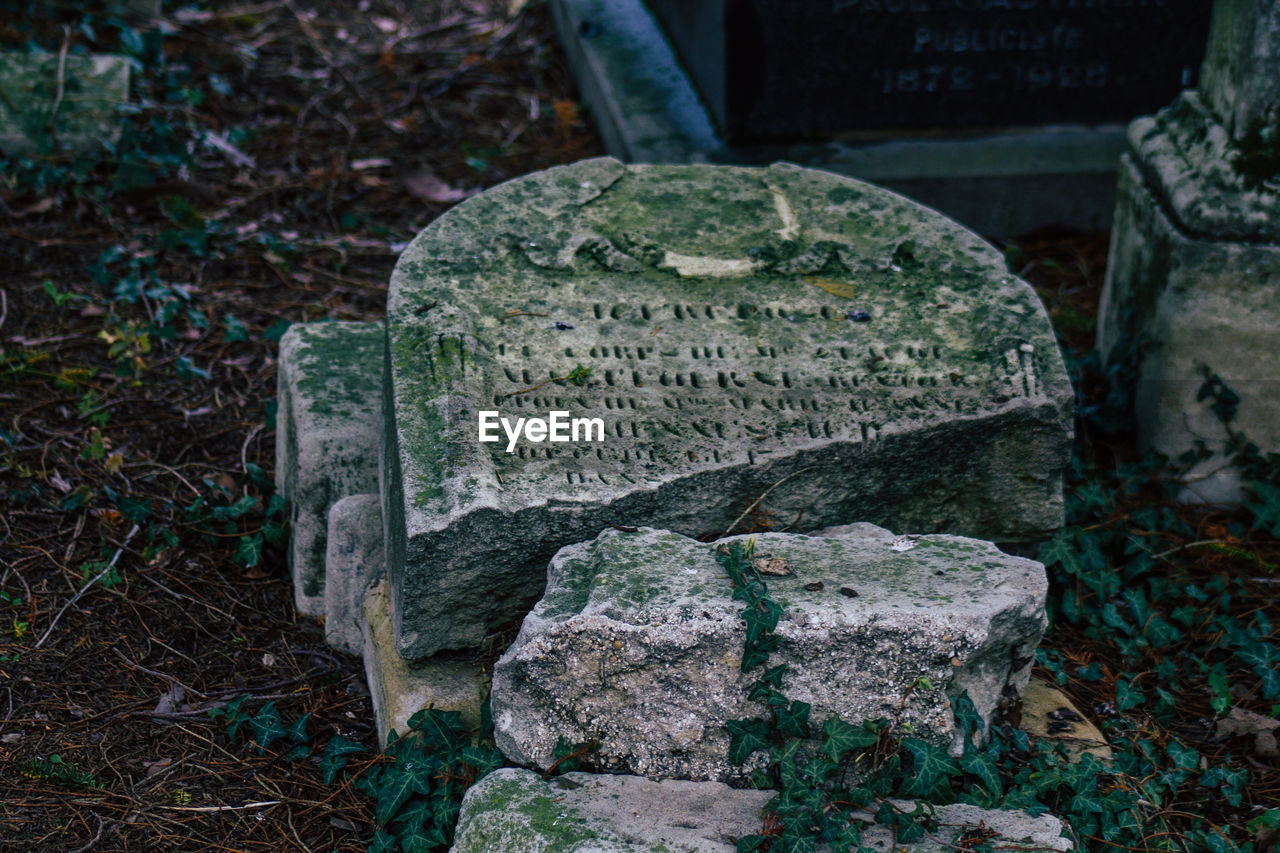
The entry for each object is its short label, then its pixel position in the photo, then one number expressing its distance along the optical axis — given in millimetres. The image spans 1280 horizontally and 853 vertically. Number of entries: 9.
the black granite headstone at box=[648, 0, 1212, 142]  4508
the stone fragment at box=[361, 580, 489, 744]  2428
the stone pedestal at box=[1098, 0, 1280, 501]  3061
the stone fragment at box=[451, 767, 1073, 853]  1946
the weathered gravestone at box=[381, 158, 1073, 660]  2414
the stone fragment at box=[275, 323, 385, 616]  2924
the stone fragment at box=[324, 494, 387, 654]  2785
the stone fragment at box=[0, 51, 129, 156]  4777
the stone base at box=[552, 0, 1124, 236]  4652
